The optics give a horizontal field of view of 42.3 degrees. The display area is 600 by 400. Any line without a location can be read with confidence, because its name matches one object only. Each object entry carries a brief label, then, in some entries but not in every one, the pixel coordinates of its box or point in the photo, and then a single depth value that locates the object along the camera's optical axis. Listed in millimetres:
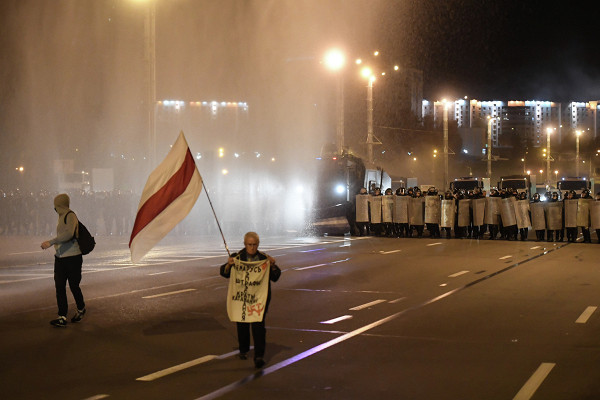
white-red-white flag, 9375
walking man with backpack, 10352
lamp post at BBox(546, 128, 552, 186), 79062
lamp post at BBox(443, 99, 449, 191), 52375
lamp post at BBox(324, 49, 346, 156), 36941
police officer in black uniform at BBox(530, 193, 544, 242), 27781
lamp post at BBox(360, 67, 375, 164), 40719
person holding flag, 7891
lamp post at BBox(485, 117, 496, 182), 66388
